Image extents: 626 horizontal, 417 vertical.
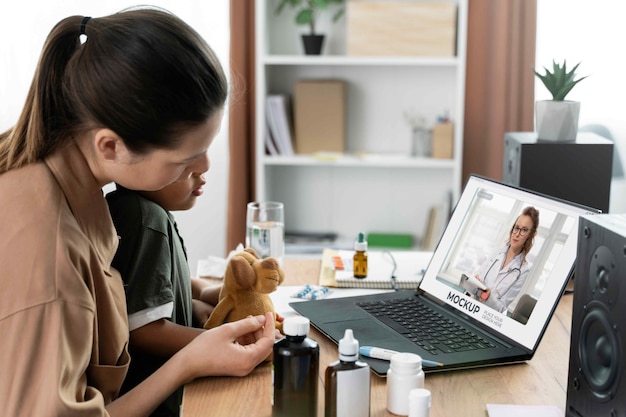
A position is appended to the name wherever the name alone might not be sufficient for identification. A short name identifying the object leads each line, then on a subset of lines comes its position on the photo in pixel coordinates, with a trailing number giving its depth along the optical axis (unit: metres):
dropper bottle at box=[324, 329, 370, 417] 1.07
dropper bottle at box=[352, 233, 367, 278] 1.82
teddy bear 1.37
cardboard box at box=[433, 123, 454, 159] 3.22
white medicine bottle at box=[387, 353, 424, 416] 1.13
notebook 1.79
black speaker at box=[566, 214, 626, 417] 0.97
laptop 1.33
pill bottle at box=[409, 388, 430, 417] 1.02
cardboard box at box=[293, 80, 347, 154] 3.28
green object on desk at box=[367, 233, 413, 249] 3.40
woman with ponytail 1.01
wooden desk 1.17
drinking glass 1.91
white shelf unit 3.27
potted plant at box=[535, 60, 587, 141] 1.91
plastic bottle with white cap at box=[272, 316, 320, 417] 1.09
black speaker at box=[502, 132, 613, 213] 1.87
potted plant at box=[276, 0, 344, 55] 3.20
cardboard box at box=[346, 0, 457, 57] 3.14
